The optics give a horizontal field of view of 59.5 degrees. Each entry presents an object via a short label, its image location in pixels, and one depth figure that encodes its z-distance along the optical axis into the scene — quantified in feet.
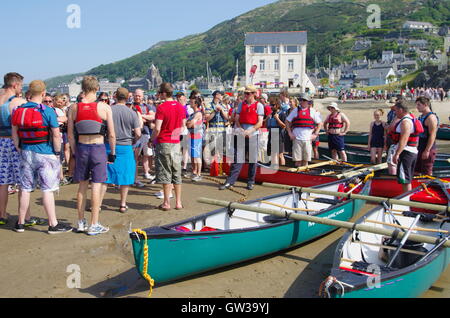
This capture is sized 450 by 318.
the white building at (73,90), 309.79
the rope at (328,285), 11.32
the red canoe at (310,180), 26.37
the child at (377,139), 32.89
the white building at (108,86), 512.71
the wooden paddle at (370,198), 18.53
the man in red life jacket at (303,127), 30.35
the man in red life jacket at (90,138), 17.63
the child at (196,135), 30.01
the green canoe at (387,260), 11.61
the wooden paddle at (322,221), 14.33
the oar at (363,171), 26.09
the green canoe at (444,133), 57.31
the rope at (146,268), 13.05
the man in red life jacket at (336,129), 32.65
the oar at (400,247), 14.40
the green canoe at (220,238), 13.34
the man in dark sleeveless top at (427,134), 23.63
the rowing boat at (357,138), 53.01
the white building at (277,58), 295.28
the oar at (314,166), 30.38
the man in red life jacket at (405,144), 21.44
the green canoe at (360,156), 33.19
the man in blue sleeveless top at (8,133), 19.03
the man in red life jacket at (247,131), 27.09
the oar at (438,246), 13.90
